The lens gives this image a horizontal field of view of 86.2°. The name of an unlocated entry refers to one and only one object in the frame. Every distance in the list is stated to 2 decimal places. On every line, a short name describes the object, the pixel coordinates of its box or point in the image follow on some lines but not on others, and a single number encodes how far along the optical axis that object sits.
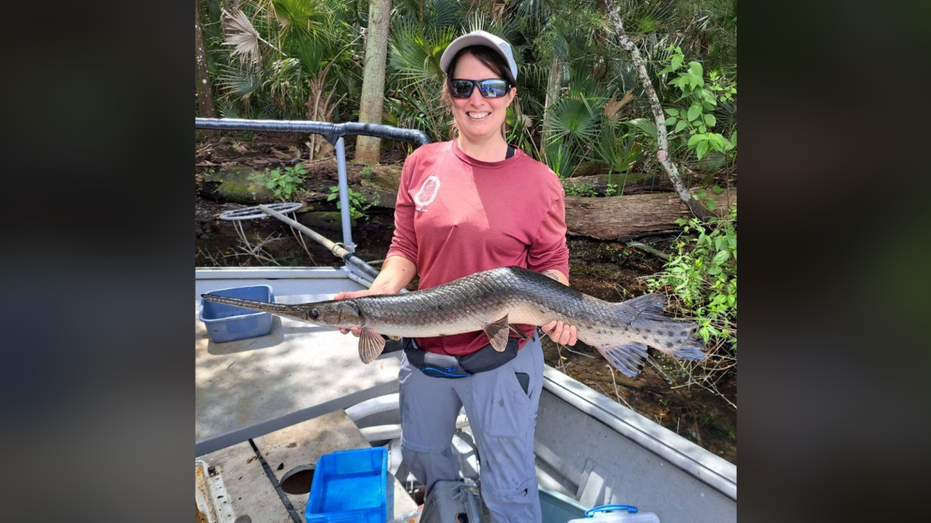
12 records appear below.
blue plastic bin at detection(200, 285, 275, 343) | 4.12
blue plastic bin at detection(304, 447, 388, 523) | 2.21
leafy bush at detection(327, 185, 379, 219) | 11.52
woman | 2.19
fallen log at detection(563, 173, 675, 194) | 10.44
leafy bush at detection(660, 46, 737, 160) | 5.25
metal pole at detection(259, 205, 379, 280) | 5.20
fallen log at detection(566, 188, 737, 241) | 9.33
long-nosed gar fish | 2.00
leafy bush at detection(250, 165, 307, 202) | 11.61
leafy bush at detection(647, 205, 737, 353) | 5.75
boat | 2.51
